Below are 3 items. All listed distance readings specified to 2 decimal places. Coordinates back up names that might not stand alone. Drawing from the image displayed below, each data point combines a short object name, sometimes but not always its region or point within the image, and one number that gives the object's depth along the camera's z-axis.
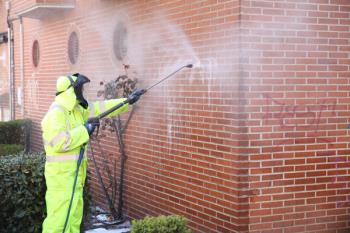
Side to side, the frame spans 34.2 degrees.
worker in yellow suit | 5.22
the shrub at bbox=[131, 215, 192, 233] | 5.11
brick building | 5.48
